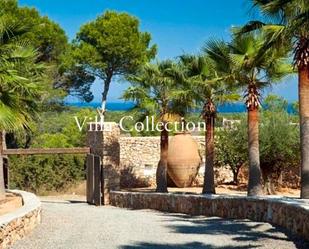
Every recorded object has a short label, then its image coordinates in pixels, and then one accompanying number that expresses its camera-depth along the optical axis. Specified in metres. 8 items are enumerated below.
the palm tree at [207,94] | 19.34
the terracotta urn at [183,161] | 25.36
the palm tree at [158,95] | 21.28
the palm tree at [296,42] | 12.13
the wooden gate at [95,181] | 22.62
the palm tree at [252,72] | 16.06
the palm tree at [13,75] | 13.12
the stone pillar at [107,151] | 22.81
